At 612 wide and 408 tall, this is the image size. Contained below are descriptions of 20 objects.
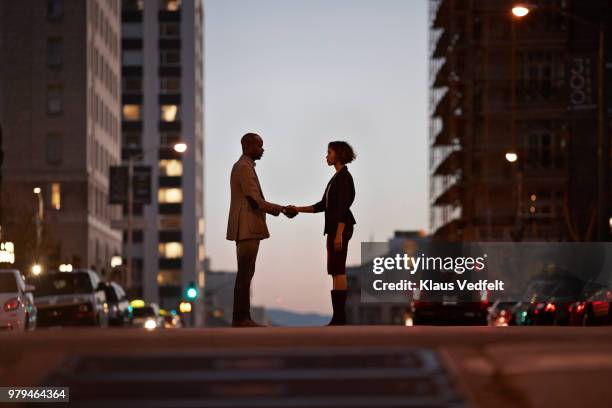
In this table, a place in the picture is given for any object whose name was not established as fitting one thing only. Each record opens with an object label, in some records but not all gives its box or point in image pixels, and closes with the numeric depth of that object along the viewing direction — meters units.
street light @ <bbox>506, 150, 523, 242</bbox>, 62.91
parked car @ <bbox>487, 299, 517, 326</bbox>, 33.11
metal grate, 6.11
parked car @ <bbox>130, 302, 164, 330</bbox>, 49.41
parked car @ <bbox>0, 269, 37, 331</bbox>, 25.20
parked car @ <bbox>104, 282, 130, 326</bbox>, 35.41
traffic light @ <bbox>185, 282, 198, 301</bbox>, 51.65
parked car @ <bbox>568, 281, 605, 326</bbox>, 22.08
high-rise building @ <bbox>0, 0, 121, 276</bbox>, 92.94
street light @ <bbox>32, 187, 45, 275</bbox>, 73.38
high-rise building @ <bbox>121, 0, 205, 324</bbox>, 157.38
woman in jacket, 15.79
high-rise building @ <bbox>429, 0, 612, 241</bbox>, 77.81
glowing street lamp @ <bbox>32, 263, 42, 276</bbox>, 68.19
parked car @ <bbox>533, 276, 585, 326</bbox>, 22.85
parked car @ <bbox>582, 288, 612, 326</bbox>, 21.75
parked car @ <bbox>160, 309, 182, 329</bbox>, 57.88
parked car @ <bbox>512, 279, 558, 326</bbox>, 22.49
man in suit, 15.58
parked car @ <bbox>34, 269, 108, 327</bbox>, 31.42
